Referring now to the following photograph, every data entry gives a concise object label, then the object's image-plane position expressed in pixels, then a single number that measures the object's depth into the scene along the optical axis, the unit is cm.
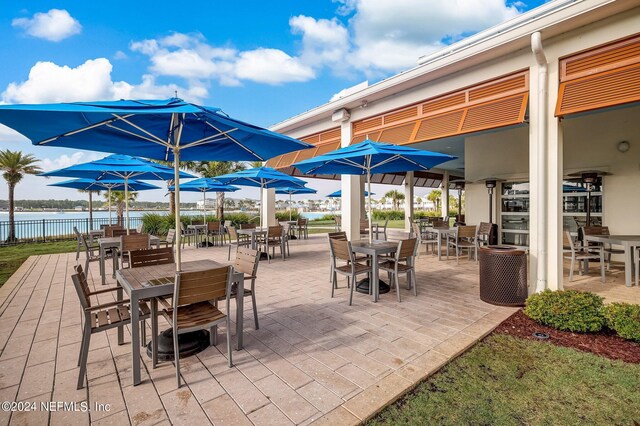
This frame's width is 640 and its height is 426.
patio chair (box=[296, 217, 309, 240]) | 1408
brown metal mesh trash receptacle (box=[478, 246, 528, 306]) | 444
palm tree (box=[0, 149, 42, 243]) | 1517
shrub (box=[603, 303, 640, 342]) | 324
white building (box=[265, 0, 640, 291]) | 436
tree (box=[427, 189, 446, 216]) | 3994
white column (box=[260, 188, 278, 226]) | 1277
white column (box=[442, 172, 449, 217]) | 1816
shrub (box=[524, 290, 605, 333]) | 350
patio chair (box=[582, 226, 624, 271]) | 663
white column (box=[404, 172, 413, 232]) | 1492
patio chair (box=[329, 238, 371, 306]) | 457
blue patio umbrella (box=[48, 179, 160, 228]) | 875
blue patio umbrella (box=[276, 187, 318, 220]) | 1433
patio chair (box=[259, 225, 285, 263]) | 823
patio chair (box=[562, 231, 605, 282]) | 573
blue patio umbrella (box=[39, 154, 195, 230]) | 597
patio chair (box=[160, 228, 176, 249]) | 696
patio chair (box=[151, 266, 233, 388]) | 255
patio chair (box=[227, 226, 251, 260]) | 841
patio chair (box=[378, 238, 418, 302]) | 467
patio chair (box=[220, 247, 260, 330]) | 359
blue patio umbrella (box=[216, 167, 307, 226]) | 827
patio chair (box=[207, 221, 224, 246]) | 1141
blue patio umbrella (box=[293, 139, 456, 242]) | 505
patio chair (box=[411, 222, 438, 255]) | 880
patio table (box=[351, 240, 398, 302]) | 466
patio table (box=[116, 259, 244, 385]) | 255
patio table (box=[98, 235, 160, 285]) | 599
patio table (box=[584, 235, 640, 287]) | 536
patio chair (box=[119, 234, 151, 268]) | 579
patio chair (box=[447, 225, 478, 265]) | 770
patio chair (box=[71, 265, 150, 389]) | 247
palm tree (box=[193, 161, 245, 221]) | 1891
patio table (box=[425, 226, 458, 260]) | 806
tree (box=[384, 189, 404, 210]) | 5334
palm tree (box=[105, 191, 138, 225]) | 1839
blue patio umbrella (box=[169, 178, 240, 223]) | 1124
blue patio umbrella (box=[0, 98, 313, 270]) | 251
